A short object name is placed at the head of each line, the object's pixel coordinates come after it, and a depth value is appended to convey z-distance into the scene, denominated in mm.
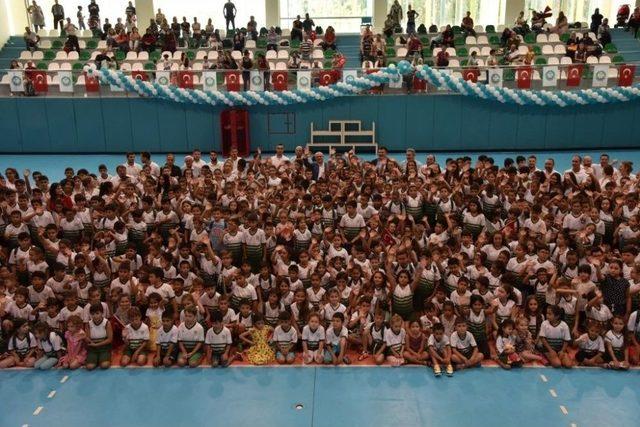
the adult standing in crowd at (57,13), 25953
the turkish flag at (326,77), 19281
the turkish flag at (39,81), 19812
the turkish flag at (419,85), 19547
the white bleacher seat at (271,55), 22406
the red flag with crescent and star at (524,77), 19047
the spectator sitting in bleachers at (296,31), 24453
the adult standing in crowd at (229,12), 25609
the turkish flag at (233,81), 19312
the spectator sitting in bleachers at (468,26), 24531
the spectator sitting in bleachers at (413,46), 21328
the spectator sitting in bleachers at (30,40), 24266
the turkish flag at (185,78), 19297
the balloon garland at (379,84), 19156
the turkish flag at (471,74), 19125
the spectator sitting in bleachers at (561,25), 24438
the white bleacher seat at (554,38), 23828
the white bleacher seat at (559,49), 22455
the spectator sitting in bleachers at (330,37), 23661
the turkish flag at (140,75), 19547
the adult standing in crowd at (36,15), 26078
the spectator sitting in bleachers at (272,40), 23406
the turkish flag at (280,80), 19344
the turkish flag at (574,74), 19031
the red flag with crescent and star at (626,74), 19172
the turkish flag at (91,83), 19828
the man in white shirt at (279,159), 14712
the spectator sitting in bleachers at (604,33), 23344
